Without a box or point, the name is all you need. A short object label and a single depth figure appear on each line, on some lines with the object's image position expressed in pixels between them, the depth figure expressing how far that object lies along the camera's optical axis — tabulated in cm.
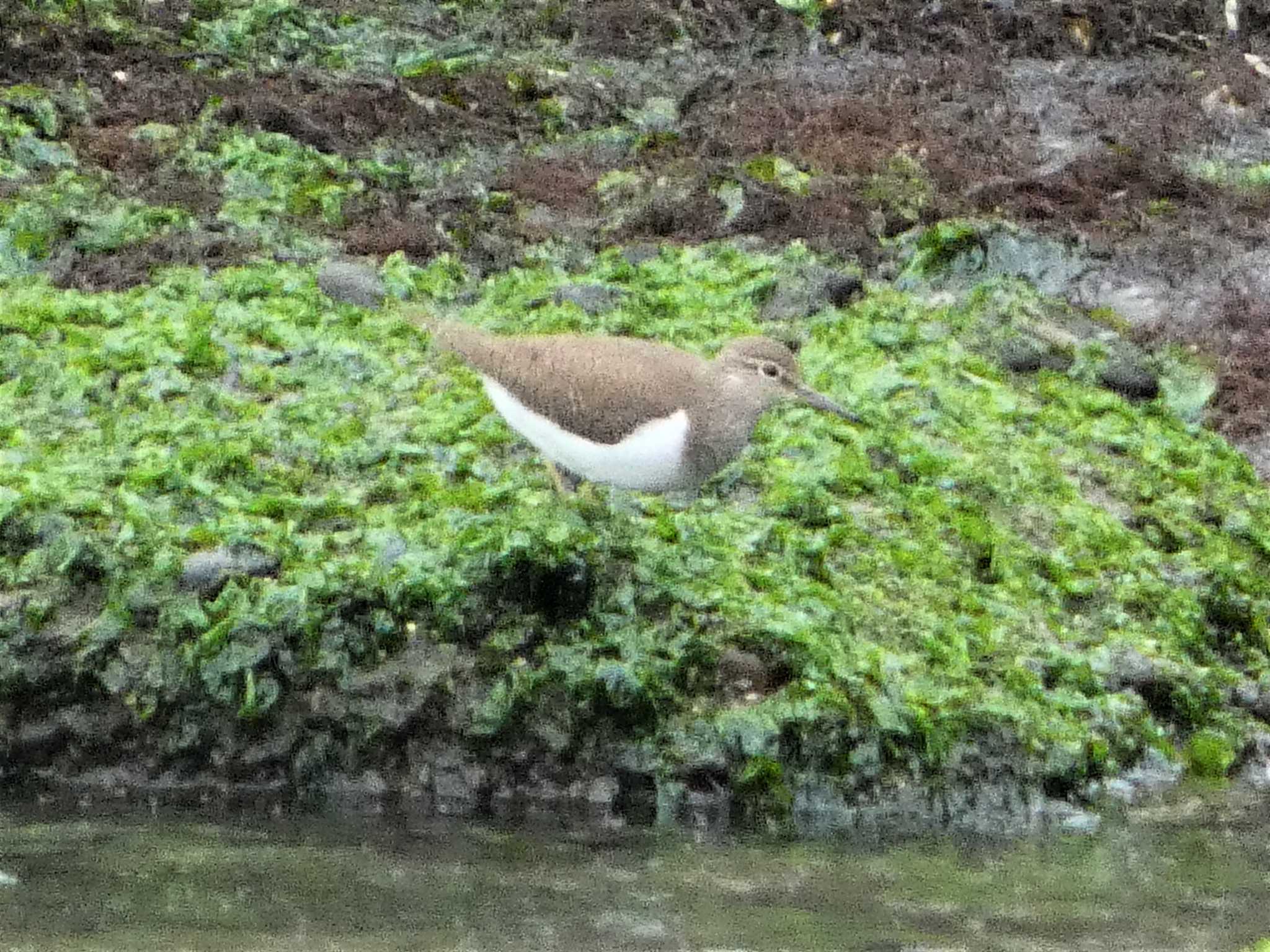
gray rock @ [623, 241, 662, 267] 2314
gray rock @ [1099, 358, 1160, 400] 2077
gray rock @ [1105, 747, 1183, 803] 1485
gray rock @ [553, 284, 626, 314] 2128
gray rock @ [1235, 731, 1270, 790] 1539
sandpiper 1434
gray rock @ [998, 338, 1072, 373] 2089
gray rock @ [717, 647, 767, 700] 1468
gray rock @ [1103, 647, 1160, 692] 1591
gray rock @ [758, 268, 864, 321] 2184
